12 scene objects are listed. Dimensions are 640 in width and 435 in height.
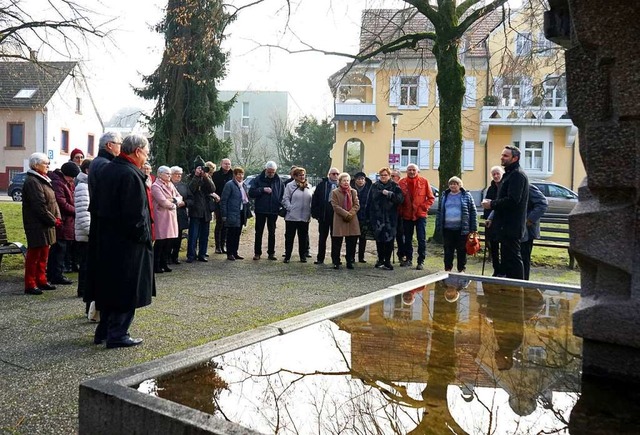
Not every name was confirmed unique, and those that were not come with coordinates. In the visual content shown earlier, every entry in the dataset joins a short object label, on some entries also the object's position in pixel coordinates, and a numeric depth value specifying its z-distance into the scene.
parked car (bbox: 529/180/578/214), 26.61
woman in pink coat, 10.14
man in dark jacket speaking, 8.80
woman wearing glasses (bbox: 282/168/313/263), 12.52
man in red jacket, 11.73
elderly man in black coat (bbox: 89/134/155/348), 5.39
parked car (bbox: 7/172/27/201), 34.41
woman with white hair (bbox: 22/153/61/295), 8.09
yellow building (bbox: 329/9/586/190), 37.25
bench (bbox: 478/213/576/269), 13.21
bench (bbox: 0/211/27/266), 9.34
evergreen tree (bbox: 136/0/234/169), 17.03
